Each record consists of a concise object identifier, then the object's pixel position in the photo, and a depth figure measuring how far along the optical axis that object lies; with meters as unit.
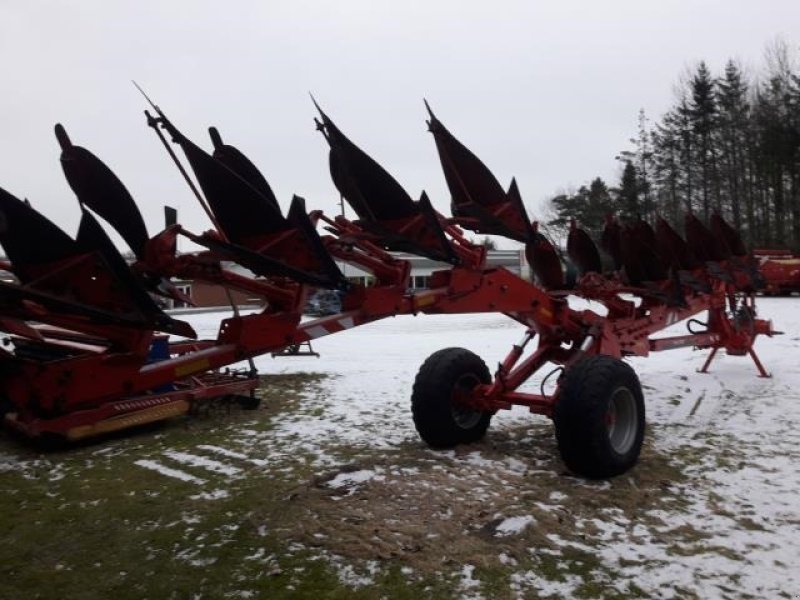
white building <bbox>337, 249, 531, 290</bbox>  43.59
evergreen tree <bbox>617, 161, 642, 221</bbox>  45.72
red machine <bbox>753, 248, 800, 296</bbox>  26.88
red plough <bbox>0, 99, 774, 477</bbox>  2.87
